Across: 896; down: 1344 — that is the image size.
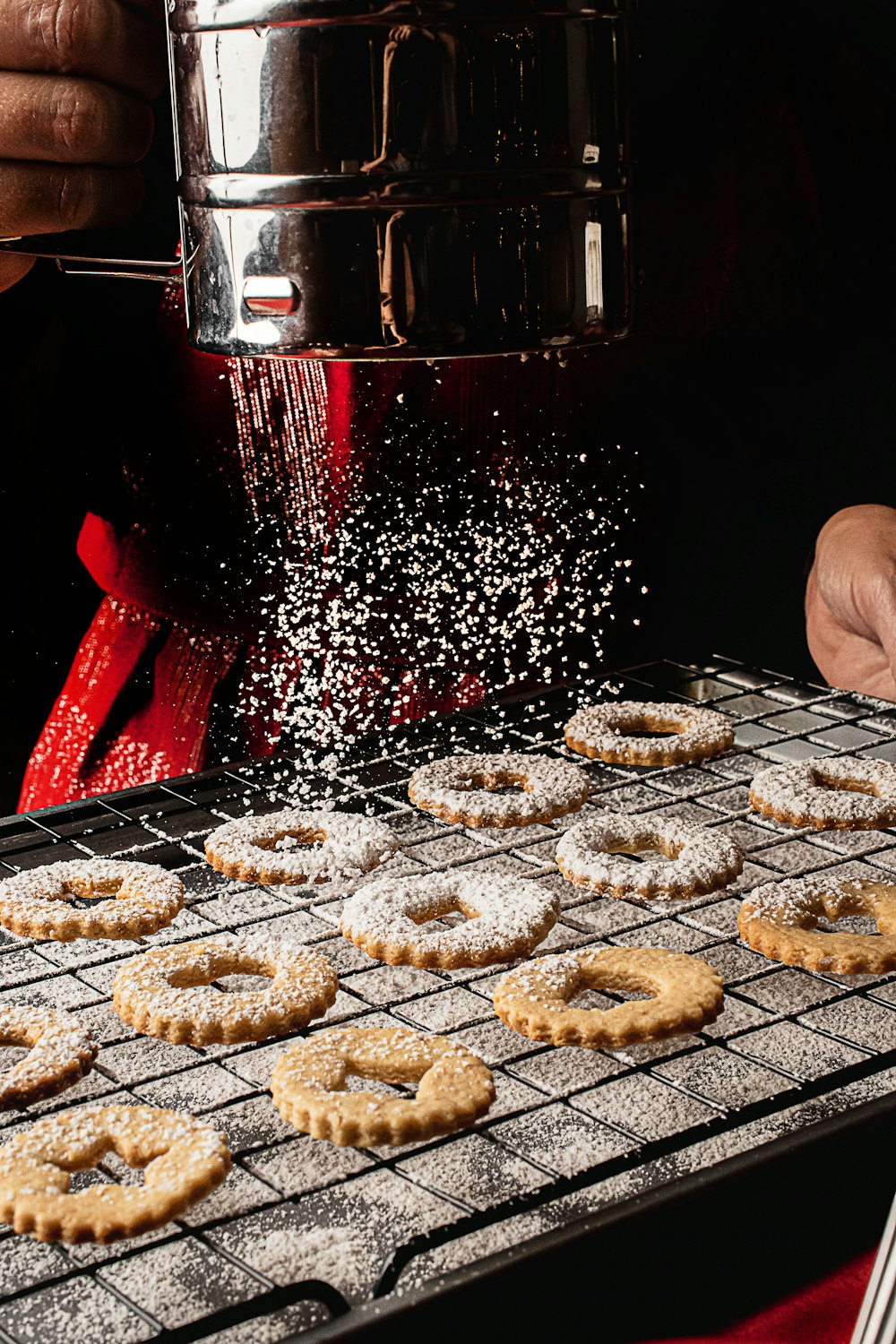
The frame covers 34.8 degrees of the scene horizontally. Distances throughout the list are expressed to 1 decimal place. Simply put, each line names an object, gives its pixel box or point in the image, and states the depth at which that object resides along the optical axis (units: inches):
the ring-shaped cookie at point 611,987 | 35.1
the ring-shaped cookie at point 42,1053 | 32.7
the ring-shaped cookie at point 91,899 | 41.1
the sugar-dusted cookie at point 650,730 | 53.8
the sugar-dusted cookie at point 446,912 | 39.3
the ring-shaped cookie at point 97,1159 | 27.8
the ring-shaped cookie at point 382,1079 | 31.0
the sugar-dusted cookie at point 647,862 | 43.3
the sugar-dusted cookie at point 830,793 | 47.8
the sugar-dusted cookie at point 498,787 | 49.0
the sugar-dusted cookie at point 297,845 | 44.9
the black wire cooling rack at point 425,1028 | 26.8
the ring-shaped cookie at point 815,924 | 38.7
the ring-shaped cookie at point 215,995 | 35.5
